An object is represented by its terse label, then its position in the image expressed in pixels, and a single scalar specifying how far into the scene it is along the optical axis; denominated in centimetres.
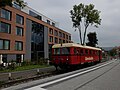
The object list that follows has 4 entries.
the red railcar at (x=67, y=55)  912
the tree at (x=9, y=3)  851
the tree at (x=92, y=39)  3457
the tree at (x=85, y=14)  2317
